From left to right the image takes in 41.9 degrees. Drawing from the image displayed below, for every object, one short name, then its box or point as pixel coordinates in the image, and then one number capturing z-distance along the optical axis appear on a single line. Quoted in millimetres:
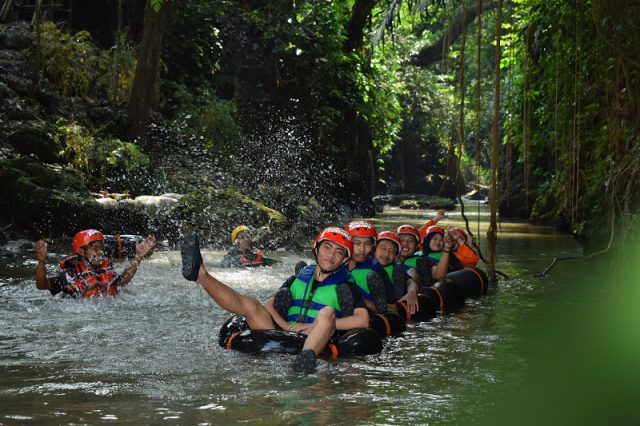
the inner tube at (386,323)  7090
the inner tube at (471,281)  9789
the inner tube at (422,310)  8056
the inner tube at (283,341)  6055
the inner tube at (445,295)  8875
